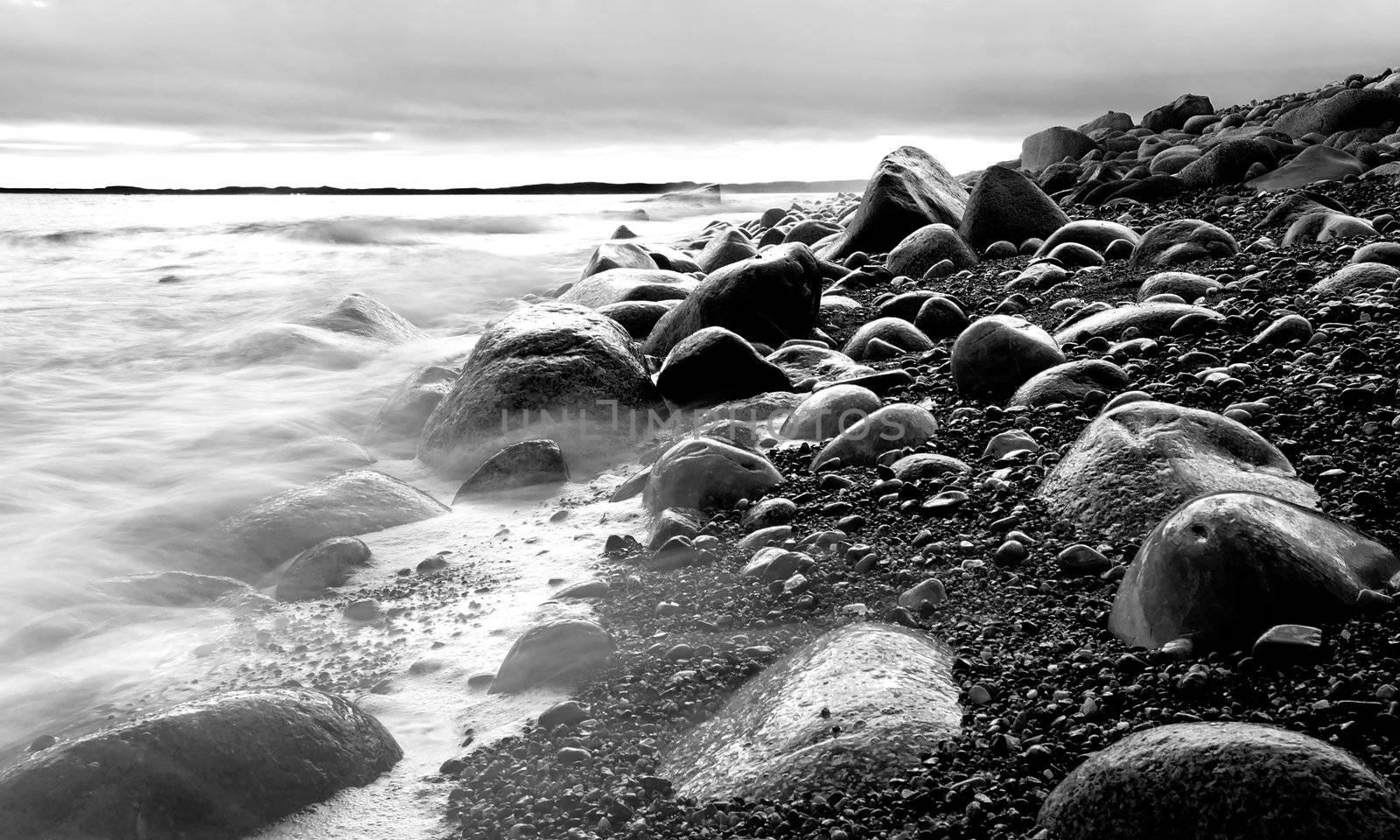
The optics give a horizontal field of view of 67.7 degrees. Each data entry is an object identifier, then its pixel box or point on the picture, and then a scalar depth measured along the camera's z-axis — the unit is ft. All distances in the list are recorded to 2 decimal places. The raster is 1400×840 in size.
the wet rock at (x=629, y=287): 21.95
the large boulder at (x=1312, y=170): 24.59
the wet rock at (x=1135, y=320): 13.58
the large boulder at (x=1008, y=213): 22.65
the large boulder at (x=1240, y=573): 6.77
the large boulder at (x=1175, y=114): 47.60
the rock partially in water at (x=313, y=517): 11.94
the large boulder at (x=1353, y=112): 33.94
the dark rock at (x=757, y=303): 17.66
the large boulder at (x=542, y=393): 14.88
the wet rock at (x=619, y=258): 26.99
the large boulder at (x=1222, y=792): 5.00
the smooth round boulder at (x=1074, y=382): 11.79
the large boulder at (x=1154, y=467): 8.70
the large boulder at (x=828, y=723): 6.56
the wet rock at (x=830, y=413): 12.67
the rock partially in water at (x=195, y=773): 6.70
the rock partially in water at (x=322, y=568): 10.66
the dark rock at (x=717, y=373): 14.98
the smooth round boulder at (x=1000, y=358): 12.69
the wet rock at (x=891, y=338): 16.07
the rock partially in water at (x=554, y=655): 8.39
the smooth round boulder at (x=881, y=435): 11.59
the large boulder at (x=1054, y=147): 40.75
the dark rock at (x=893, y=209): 24.59
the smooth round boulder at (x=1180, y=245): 17.79
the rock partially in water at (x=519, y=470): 13.22
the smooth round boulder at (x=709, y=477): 11.09
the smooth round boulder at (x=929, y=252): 21.68
